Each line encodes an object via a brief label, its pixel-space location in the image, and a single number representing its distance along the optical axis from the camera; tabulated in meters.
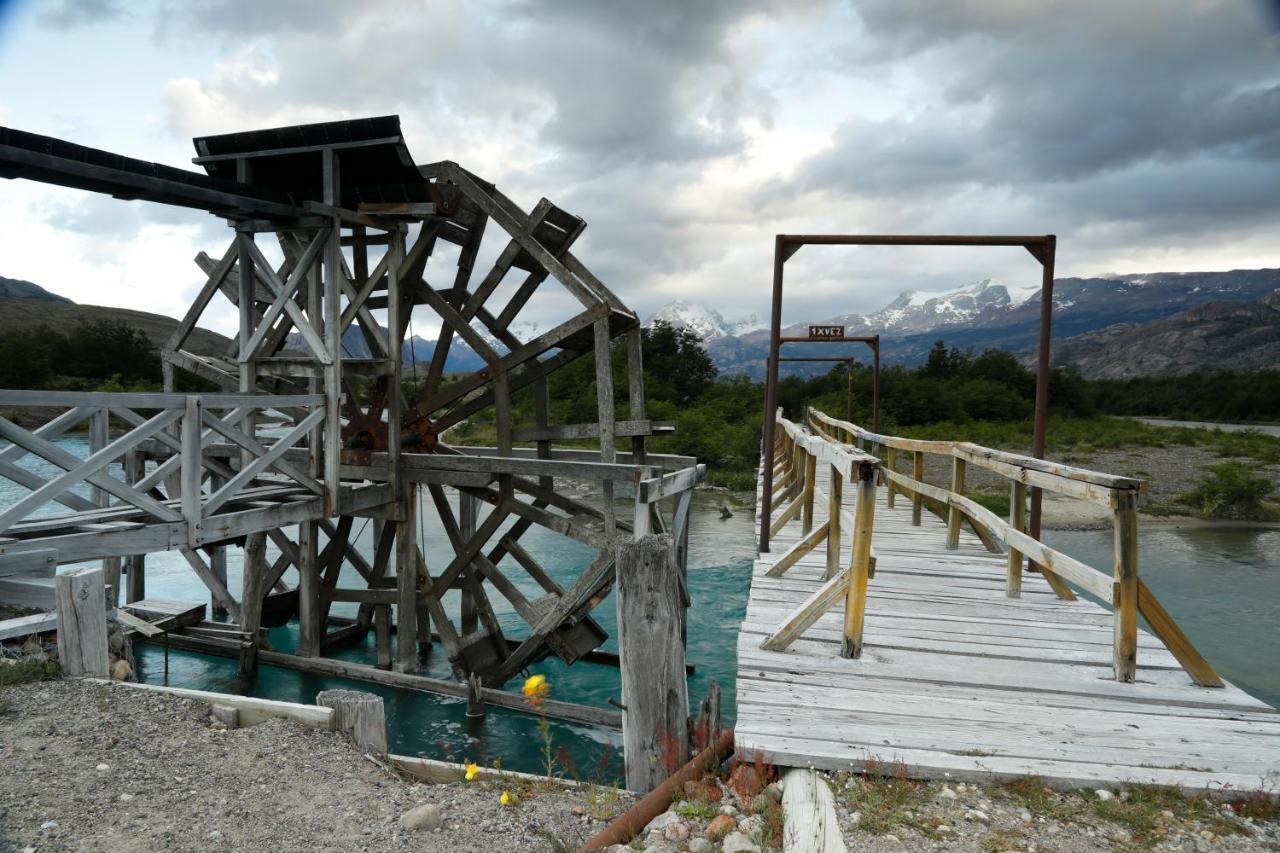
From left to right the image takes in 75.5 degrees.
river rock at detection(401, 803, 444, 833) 3.47
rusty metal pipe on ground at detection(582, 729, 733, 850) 3.26
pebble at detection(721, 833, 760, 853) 2.99
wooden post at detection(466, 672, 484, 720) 7.36
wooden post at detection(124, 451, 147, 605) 9.57
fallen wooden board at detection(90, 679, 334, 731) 4.34
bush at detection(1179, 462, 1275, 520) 18.47
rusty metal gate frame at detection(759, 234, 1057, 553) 6.48
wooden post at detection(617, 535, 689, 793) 3.71
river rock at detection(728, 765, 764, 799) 3.33
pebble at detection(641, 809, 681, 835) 3.26
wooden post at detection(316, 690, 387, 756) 4.27
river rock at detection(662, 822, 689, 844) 3.17
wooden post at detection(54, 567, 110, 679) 4.65
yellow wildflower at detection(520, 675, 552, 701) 3.66
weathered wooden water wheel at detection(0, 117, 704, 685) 7.04
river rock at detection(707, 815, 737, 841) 3.13
